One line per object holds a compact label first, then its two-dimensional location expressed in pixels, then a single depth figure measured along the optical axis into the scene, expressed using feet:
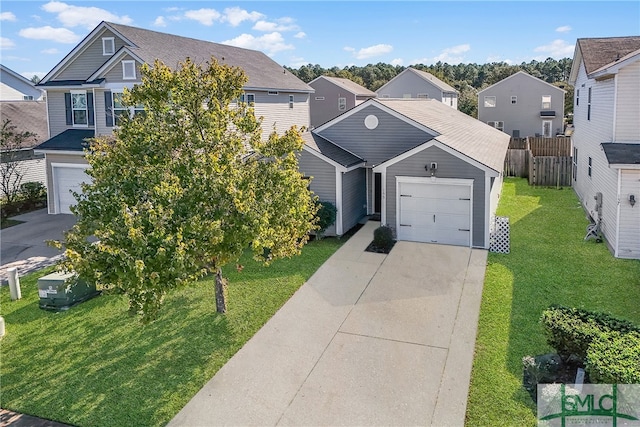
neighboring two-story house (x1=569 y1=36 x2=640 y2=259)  44.45
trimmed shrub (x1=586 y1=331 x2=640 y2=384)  21.62
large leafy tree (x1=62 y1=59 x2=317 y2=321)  26.16
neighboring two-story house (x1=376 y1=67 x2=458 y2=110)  154.81
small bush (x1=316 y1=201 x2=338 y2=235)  54.03
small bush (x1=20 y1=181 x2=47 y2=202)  73.82
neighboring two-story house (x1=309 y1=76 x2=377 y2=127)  147.64
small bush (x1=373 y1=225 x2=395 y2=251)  50.85
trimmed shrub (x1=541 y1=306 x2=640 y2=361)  25.20
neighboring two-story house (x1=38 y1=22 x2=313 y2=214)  65.62
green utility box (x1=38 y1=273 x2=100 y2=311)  38.01
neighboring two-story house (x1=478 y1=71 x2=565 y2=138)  147.23
